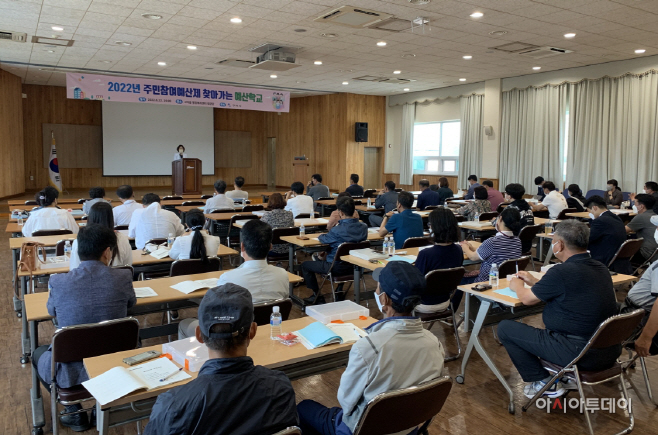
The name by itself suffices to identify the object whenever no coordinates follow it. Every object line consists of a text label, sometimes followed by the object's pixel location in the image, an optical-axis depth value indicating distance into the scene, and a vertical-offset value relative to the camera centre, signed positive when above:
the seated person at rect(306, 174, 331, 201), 11.09 -0.29
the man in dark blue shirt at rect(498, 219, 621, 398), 2.97 -0.79
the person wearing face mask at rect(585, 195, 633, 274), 5.59 -0.67
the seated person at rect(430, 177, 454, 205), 10.71 -0.28
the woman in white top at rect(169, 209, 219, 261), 4.53 -0.62
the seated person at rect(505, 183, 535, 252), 7.12 -0.35
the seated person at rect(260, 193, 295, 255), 6.49 -0.53
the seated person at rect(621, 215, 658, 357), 3.31 -0.87
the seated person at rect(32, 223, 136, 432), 2.75 -0.68
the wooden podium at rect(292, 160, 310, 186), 17.02 +0.24
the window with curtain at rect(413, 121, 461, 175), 15.86 +1.02
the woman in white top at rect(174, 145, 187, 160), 14.37 +0.63
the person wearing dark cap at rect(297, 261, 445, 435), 1.95 -0.70
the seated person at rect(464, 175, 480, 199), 10.77 -0.19
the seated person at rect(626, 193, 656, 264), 6.28 -0.59
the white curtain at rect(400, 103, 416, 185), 16.92 +1.16
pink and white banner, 11.98 +2.16
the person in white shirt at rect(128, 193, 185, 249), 5.62 -0.55
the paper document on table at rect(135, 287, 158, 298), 3.46 -0.83
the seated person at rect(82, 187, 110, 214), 6.93 -0.28
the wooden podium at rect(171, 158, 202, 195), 13.98 -0.01
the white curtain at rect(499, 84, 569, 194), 12.62 +1.18
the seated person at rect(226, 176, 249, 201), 9.83 -0.34
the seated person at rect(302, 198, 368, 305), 5.30 -0.65
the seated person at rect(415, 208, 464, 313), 4.17 -0.60
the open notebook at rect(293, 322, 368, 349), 2.59 -0.85
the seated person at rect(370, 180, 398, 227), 8.87 -0.45
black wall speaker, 17.03 +1.59
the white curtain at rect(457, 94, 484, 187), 14.57 +1.23
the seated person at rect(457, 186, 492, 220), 8.11 -0.44
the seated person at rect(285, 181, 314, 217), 8.17 -0.46
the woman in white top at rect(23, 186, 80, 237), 5.84 -0.50
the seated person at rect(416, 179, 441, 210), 9.44 -0.39
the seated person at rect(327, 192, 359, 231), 6.27 -0.54
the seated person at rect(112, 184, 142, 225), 6.75 -0.46
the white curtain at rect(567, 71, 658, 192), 10.77 +1.11
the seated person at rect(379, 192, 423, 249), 5.87 -0.54
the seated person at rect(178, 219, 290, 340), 3.27 -0.64
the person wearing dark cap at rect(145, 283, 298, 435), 1.49 -0.67
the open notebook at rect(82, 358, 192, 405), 2.04 -0.88
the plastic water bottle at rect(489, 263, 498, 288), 3.84 -0.78
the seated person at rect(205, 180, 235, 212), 8.37 -0.40
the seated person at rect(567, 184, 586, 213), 9.05 -0.37
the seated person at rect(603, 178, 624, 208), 10.08 -0.30
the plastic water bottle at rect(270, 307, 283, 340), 2.75 -0.83
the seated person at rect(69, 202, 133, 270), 4.03 -0.37
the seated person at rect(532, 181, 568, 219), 8.73 -0.43
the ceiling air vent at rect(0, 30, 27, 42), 8.80 +2.49
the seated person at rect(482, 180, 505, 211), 9.50 -0.38
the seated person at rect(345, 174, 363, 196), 11.70 -0.29
